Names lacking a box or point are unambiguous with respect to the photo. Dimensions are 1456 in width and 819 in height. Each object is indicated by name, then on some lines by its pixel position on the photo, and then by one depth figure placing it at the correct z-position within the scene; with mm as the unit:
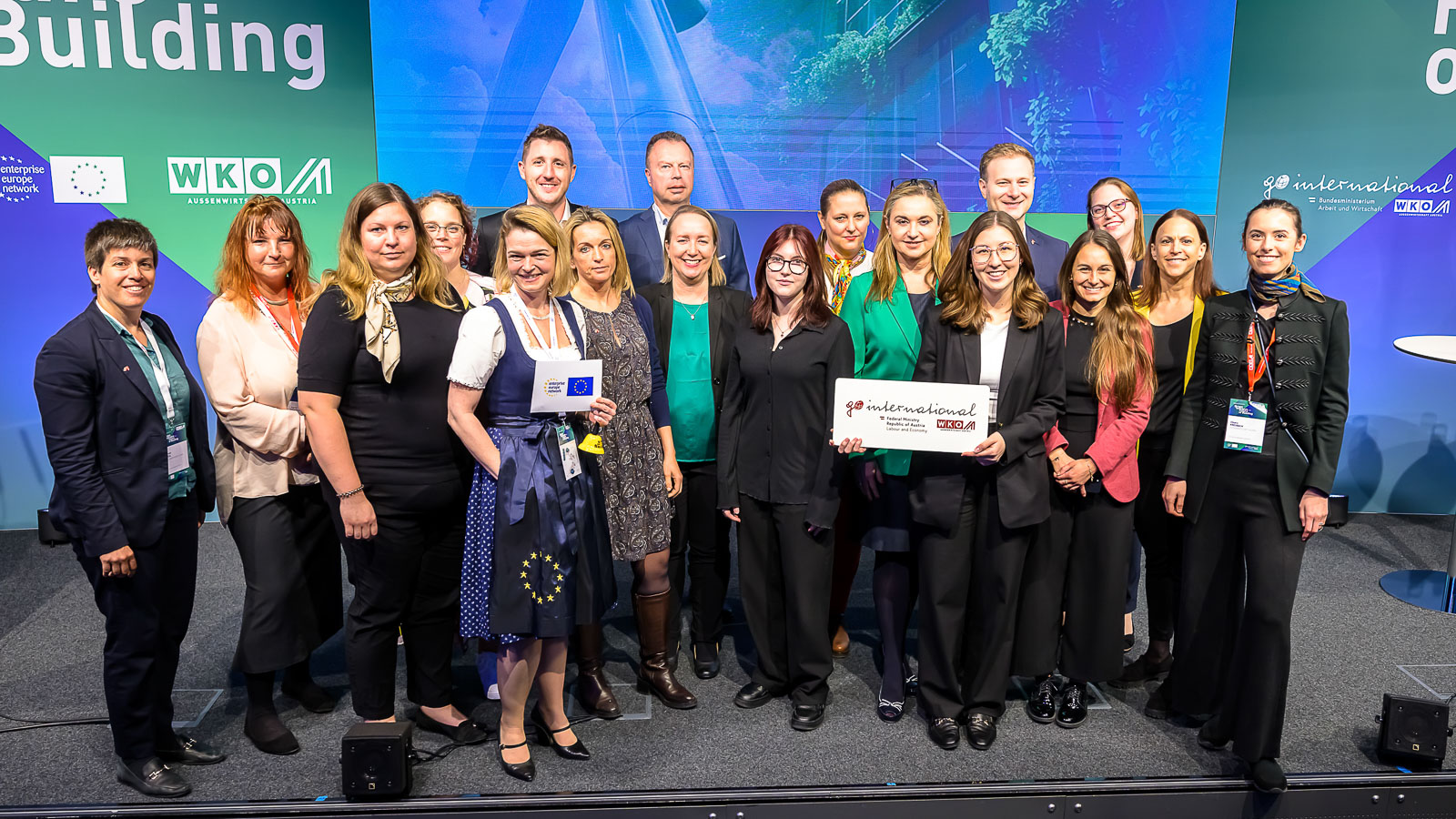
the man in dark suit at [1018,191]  3568
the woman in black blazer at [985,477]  2826
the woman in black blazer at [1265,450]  2689
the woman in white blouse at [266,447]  2830
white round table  4324
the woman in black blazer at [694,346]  3277
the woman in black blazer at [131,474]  2471
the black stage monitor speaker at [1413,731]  2773
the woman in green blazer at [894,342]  3094
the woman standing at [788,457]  2973
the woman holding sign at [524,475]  2543
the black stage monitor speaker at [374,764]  2568
